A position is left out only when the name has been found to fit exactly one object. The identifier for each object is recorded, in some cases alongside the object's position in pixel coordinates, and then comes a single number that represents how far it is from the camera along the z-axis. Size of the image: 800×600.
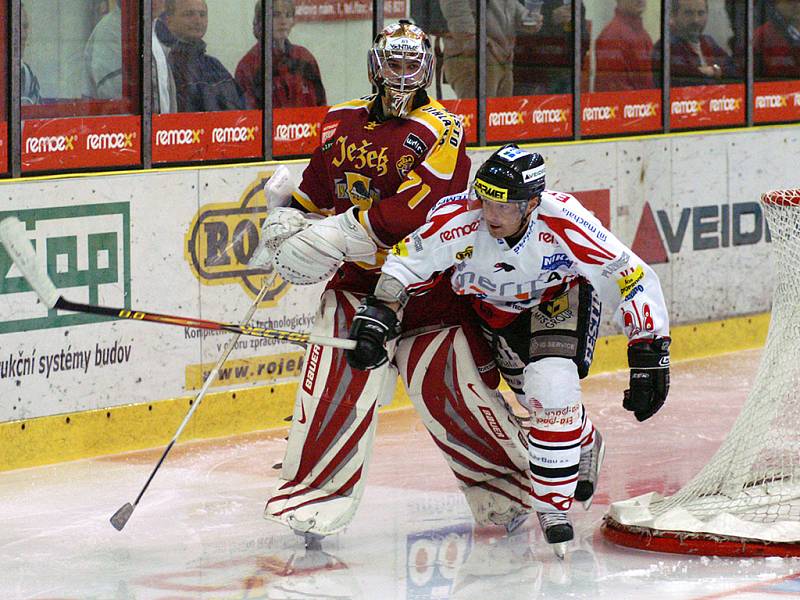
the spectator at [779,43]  18.92
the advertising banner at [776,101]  18.70
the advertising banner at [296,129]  14.52
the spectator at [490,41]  15.95
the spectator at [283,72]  14.42
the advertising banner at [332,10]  14.79
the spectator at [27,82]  12.82
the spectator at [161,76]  13.64
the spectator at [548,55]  16.61
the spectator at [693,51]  18.00
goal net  10.05
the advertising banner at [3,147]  12.55
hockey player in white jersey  9.62
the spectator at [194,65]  13.82
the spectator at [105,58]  13.31
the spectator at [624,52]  17.37
